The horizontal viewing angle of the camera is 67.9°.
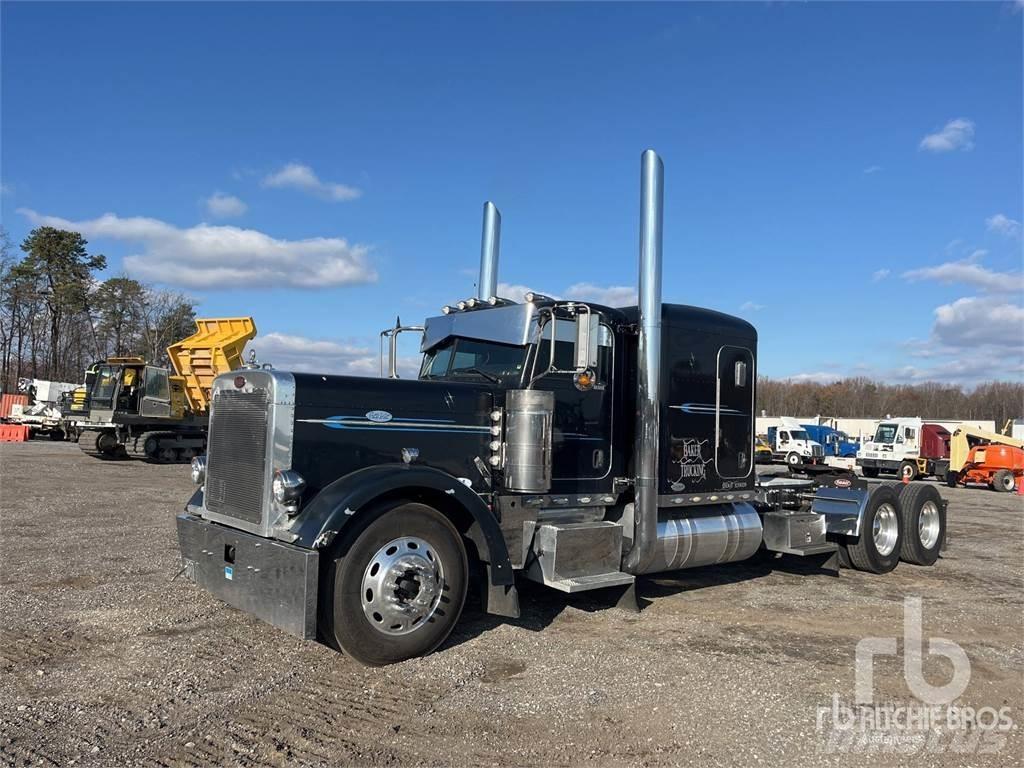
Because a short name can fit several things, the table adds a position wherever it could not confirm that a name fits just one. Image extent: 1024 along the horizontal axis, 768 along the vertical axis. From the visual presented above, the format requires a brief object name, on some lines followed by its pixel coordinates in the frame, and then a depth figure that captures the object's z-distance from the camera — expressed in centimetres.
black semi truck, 497
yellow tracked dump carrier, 2289
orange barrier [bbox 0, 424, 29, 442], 3194
